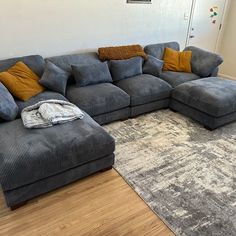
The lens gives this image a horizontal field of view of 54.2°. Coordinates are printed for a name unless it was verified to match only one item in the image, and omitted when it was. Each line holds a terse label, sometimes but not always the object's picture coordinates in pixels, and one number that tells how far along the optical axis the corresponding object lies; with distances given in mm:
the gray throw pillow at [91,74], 3002
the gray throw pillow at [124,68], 3307
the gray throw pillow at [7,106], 2169
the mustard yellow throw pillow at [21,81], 2557
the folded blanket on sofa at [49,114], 2074
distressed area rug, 1825
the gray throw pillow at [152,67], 3605
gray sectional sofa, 1784
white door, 4422
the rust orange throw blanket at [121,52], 3369
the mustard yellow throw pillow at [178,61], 3801
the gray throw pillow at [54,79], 2770
